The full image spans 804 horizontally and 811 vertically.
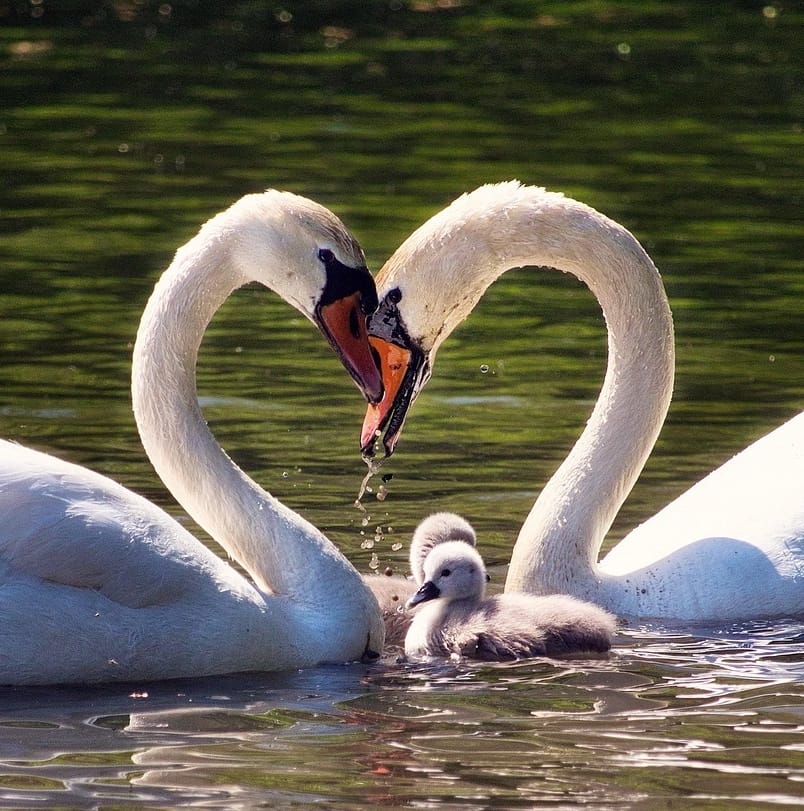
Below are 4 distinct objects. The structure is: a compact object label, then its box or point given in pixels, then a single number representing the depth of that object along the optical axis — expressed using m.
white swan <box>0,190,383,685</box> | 14.70
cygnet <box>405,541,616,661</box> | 16.17
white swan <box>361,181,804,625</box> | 17.11
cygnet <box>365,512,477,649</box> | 17.39
